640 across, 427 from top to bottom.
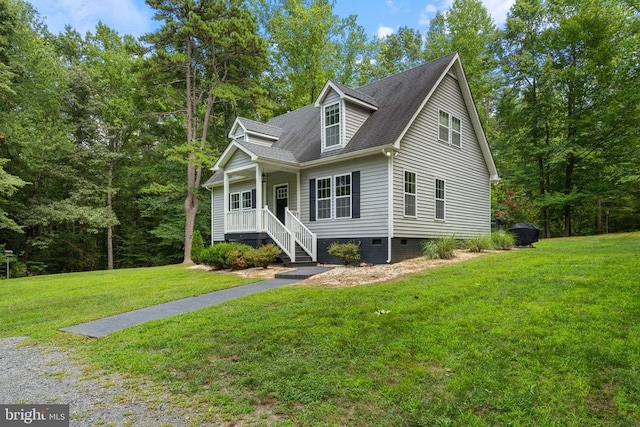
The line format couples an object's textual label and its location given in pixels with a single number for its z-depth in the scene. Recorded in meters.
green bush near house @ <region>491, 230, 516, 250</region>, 13.27
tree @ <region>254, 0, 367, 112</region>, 24.67
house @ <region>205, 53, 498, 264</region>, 12.10
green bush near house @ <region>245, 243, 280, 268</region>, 12.51
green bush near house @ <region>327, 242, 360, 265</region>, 11.66
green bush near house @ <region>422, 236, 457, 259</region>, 11.39
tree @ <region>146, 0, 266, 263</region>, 19.72
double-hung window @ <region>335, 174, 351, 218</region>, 12.95
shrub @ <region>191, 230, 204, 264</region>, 16.34
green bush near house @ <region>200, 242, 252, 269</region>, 12.75
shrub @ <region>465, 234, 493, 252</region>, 12.70
